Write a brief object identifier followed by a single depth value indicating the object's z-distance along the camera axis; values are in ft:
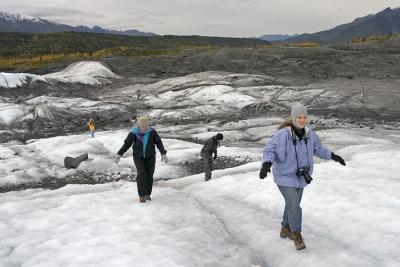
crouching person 51.11
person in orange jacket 82.38
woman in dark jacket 37.22
